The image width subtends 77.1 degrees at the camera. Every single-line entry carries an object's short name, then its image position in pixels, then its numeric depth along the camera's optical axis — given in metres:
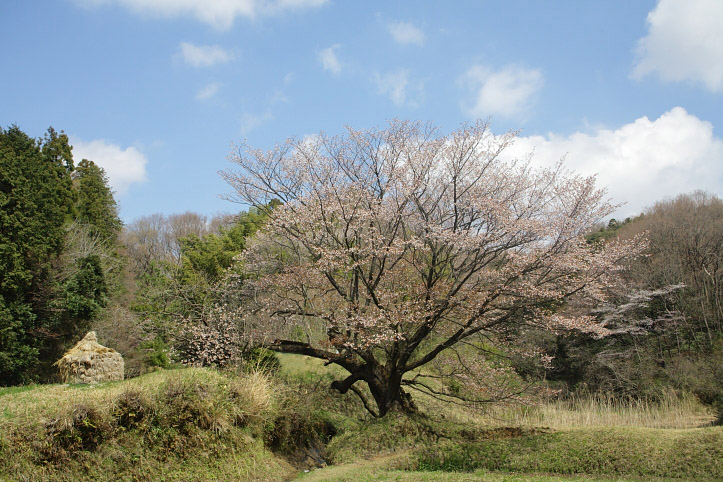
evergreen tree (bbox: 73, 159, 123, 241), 24.58
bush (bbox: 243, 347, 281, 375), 10.64
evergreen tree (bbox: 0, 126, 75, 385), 11.45
